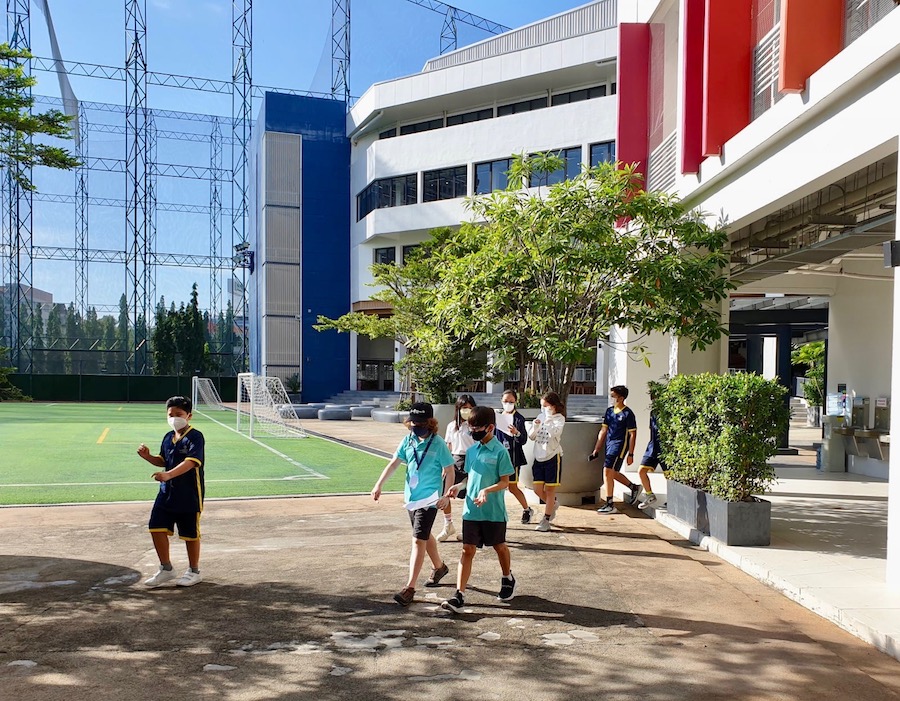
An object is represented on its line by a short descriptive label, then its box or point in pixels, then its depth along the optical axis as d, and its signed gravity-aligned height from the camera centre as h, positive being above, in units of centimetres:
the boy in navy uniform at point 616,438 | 1070 -116
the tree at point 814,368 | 3356 -66
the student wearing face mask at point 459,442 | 895 -104
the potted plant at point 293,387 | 4356 -204
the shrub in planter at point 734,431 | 835 -84
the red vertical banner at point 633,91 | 1478 +485
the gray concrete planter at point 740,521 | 838 -178
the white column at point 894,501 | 653 -121
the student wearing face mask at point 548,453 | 961 -122
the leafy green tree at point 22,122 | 768 +221
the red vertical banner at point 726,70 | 1074 +383
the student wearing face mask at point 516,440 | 944 -106
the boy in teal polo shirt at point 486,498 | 649 -120
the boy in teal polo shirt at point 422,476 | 655 -105
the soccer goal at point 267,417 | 2406 -230
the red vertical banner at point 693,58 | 1146 +424
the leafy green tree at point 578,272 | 1065 +109
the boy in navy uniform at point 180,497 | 693 -130
